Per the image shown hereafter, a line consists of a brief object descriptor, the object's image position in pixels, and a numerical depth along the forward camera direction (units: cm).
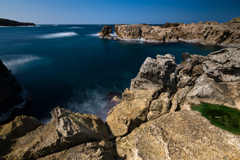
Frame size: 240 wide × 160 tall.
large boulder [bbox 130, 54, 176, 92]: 1261
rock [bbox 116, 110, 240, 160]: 696
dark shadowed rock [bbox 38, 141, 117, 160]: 574
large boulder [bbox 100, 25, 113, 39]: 8542
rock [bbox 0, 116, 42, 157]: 628
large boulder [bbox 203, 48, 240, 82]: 1507
